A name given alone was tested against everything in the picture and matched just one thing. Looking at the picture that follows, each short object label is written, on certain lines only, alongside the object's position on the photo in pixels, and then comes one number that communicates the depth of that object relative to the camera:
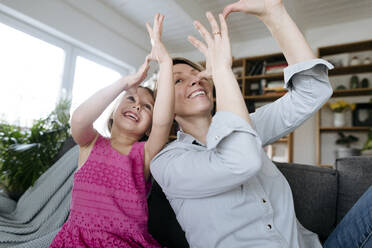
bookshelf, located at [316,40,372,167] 3.53
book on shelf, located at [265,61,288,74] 4.02
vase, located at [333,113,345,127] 3.59
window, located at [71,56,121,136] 3.90
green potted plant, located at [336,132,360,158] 3.28
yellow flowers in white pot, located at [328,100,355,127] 3.56
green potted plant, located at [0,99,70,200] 1.67
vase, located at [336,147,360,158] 3.26
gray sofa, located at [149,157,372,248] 1.00
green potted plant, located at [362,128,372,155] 2.88
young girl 0.87
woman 0.60
